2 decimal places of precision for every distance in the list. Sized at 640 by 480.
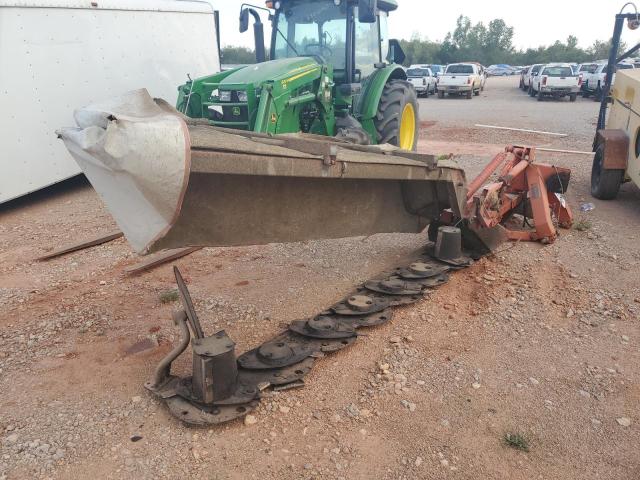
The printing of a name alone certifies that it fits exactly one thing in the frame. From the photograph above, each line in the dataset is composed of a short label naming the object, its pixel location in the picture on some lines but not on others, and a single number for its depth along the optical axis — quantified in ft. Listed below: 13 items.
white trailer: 22.62
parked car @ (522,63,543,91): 89.79
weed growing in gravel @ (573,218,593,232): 18.90
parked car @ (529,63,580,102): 75.90
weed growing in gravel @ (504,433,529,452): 8.77
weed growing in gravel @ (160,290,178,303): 13.78
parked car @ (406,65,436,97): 87.20
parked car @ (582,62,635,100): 77.05
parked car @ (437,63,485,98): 82.69
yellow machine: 21.02
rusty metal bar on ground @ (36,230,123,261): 17.49
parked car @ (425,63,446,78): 102.89
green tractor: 18.53
